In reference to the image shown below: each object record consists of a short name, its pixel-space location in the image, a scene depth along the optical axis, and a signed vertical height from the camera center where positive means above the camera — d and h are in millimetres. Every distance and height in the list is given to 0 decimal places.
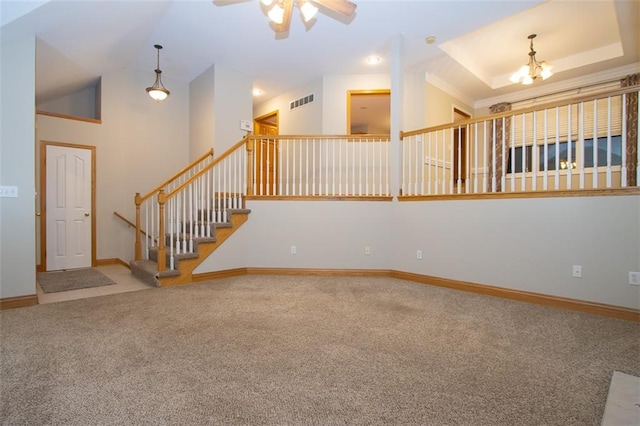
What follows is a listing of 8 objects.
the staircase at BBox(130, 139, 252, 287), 3908 -238
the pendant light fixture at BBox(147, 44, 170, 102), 4910 +1995
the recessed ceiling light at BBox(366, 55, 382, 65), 5203 +2719
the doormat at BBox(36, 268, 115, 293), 3885 -1003
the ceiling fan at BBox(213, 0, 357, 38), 2898 +2051
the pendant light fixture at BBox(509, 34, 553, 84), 4855 +2320
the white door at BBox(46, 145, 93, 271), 4984 +61
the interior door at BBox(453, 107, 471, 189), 6579 +2079
